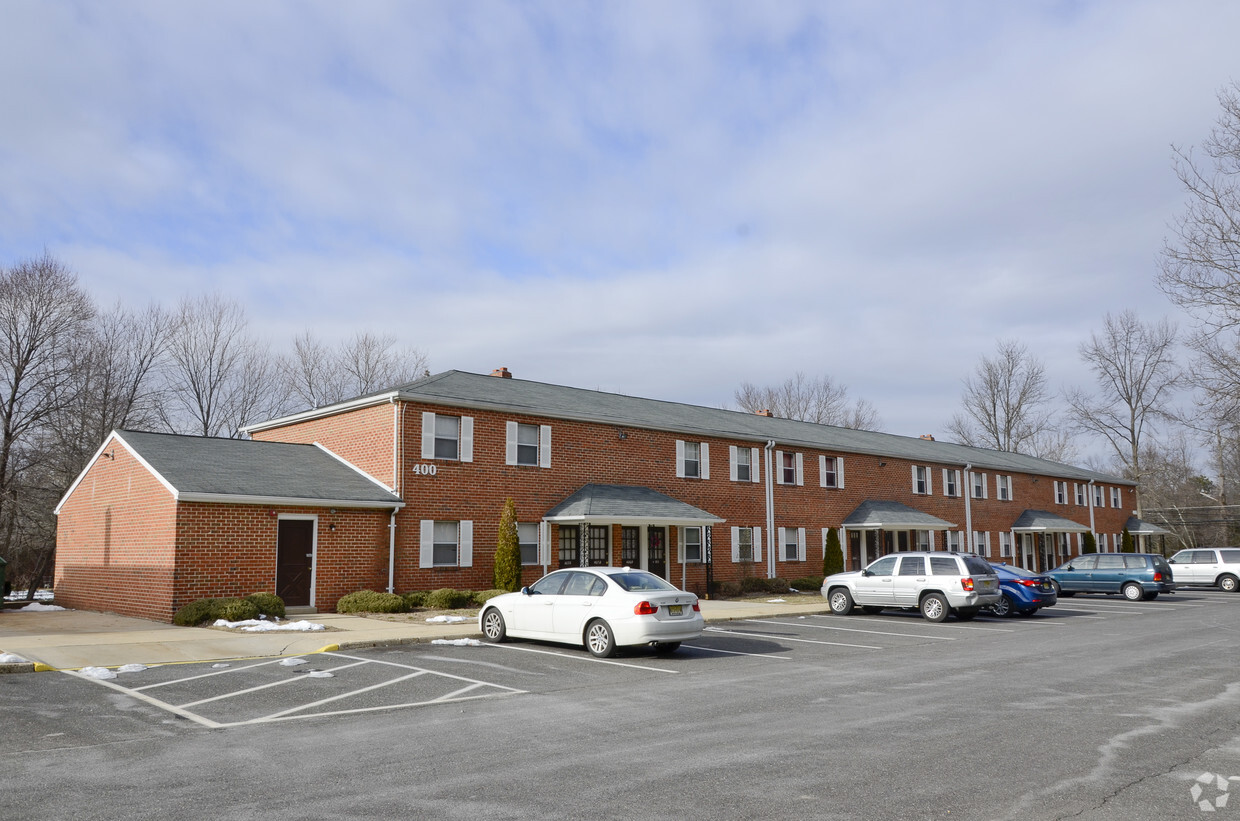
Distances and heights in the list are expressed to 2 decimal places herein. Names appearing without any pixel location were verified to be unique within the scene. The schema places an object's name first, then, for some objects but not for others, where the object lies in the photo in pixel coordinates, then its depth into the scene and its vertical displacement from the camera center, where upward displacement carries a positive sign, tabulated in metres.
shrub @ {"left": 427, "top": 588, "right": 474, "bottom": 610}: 22.06 -1.83
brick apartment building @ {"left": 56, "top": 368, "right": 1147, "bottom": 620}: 20.80 +0.68
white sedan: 14.26 -1.43
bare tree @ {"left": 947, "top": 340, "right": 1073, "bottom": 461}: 67.38 +7.99
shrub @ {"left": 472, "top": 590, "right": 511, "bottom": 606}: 22.50 -1.80
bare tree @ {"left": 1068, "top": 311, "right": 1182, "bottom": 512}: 60.91 +7.55
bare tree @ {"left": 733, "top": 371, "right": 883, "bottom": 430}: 67.19 +8.42
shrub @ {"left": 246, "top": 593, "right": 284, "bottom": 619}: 19.41 -1.70
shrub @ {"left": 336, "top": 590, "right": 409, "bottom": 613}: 21.25 -1.83
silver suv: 21.58 -1.53
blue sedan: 23.44 -1.87
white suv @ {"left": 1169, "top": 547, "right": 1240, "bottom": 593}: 35.47 -1.81
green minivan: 30.48 -1.83
